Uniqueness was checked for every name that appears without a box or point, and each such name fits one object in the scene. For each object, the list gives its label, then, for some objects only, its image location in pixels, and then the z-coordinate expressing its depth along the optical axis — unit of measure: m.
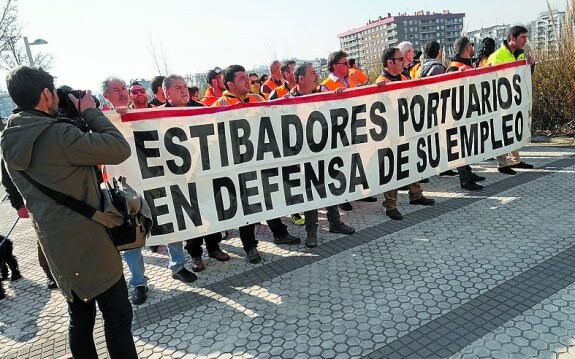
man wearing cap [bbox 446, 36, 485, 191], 5.83
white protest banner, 3.87
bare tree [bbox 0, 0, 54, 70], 15.05
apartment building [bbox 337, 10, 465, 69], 106.38
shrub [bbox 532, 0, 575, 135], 8.43
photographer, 2.08
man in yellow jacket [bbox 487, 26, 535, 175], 6.20
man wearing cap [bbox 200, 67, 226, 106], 6.30
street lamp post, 14.10
